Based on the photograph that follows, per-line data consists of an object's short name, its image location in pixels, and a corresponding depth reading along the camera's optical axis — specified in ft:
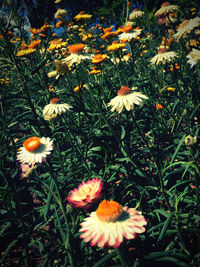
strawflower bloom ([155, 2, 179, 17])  1.88
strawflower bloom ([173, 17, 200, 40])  1.36
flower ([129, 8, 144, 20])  2.57
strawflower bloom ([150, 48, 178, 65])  1.74
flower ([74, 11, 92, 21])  2.80
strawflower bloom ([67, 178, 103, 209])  0.78
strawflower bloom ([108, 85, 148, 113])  1.20
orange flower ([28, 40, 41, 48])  2.03
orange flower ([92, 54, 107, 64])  1.94
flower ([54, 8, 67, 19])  2.76
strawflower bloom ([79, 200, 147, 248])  0.67
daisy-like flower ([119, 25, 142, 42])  2.04
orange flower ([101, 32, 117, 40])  2.26
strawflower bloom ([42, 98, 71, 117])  1.40
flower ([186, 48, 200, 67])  1.34
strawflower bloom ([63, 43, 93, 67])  1.76
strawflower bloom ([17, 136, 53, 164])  1.03
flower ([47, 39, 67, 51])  2.50
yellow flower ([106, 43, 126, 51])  1.86
